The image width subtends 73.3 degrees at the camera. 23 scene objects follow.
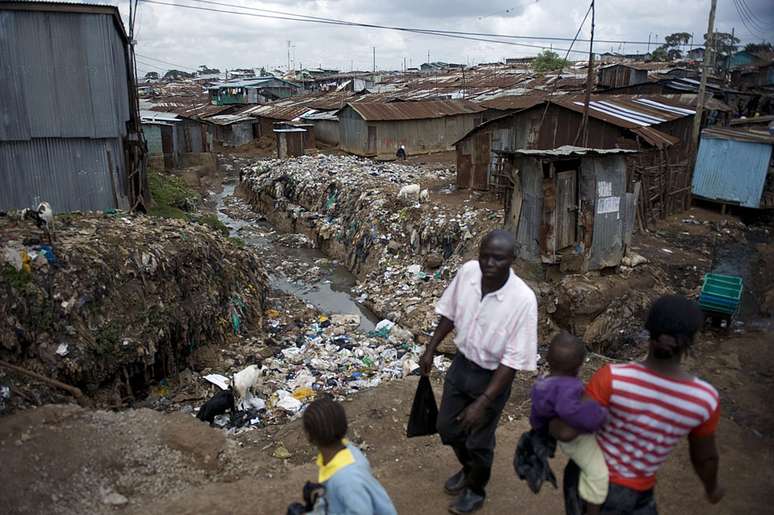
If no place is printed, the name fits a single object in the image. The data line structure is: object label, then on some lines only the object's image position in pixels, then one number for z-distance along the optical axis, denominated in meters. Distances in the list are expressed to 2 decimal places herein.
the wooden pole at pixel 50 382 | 4.21
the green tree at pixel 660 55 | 45.30
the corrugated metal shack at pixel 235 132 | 27.92
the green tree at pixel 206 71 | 92.94
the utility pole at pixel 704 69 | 12.28
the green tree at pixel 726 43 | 31.94
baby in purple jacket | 1.84
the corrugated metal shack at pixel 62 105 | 7.67
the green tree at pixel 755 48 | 29.23
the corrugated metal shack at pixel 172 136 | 18.38
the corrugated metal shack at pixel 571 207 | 7.52
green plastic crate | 6.65
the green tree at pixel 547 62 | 41.75
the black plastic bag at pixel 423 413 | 3.15
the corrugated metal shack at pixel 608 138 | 11.45
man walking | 2.55
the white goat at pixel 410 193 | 12.38
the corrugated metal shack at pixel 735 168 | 12.34
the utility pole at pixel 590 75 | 8.40
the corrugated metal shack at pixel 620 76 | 25.59
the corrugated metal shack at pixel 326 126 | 22.88
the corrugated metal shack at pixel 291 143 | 20.70
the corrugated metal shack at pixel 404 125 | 19.98
